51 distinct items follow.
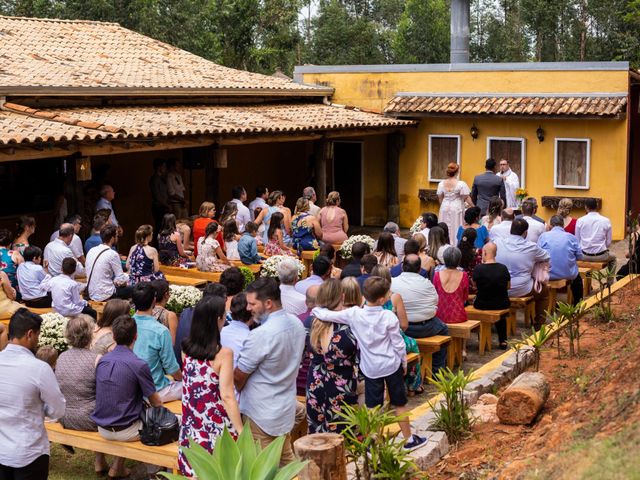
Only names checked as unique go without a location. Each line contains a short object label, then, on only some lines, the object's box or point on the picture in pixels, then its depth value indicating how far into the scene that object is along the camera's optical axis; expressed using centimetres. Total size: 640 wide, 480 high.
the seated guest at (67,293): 964
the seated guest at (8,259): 1041
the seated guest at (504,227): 1176
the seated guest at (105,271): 1048
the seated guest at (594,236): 1312
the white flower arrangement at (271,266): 1153
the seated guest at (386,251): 1039
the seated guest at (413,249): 977
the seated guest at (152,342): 714
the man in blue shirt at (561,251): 1185
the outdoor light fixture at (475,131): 1947
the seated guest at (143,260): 1071
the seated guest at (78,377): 685
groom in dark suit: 1538
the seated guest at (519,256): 1123
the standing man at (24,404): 568
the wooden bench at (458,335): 975
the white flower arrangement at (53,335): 845
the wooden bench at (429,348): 919
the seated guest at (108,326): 722
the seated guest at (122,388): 652
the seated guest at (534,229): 1228
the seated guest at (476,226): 1198
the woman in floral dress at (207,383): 579
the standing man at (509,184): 1644
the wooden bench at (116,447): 651
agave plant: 506
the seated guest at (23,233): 1088
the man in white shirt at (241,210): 1437
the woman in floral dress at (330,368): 677
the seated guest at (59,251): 1070
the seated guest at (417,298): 908
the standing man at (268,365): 598
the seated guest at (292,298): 852
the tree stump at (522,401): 670
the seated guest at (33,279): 1033
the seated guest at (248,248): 1252
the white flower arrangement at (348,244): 1310
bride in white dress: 1522
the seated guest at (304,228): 1394
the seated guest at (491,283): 1050
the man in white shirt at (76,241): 1134
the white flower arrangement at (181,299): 973
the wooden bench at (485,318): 1038
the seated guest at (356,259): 991
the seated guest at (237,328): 648
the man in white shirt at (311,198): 1460
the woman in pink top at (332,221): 1424
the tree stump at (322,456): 548
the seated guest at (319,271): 877
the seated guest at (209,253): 1223
